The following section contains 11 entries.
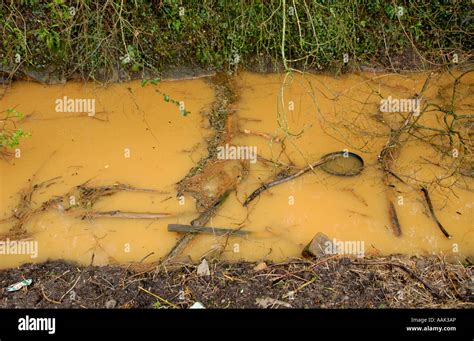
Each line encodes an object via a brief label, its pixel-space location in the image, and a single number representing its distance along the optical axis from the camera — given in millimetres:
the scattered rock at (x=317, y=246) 4875
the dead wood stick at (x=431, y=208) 5237
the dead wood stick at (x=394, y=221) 5250
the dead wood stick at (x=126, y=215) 5297
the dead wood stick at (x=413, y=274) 4545
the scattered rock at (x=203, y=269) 4727
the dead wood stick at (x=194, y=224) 5032
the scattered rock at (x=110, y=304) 4457
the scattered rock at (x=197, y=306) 4354
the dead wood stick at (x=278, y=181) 5465
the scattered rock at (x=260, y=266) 4793
